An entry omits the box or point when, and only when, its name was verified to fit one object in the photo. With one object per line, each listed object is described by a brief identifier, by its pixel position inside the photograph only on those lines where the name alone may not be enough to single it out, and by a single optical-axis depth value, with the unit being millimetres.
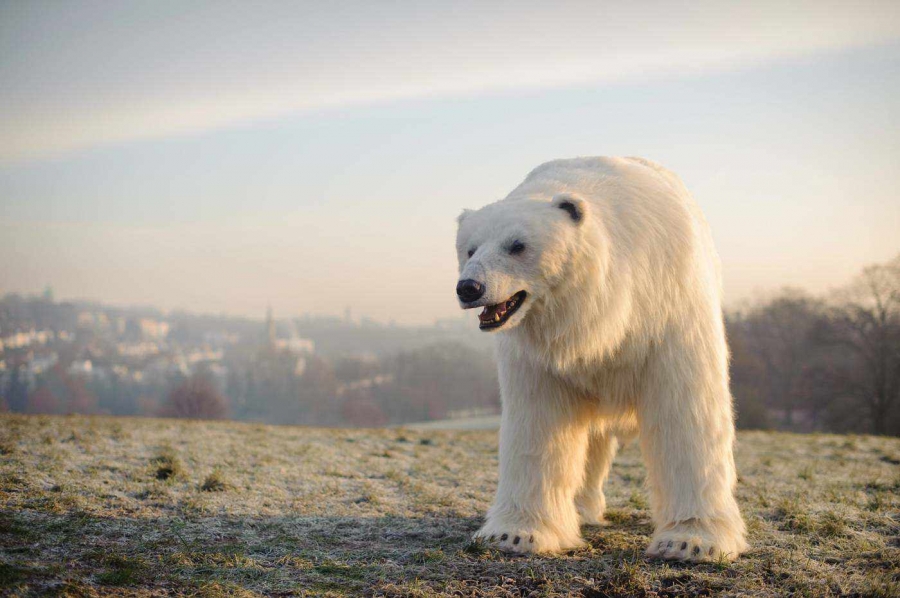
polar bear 4230
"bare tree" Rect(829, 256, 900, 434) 27188
